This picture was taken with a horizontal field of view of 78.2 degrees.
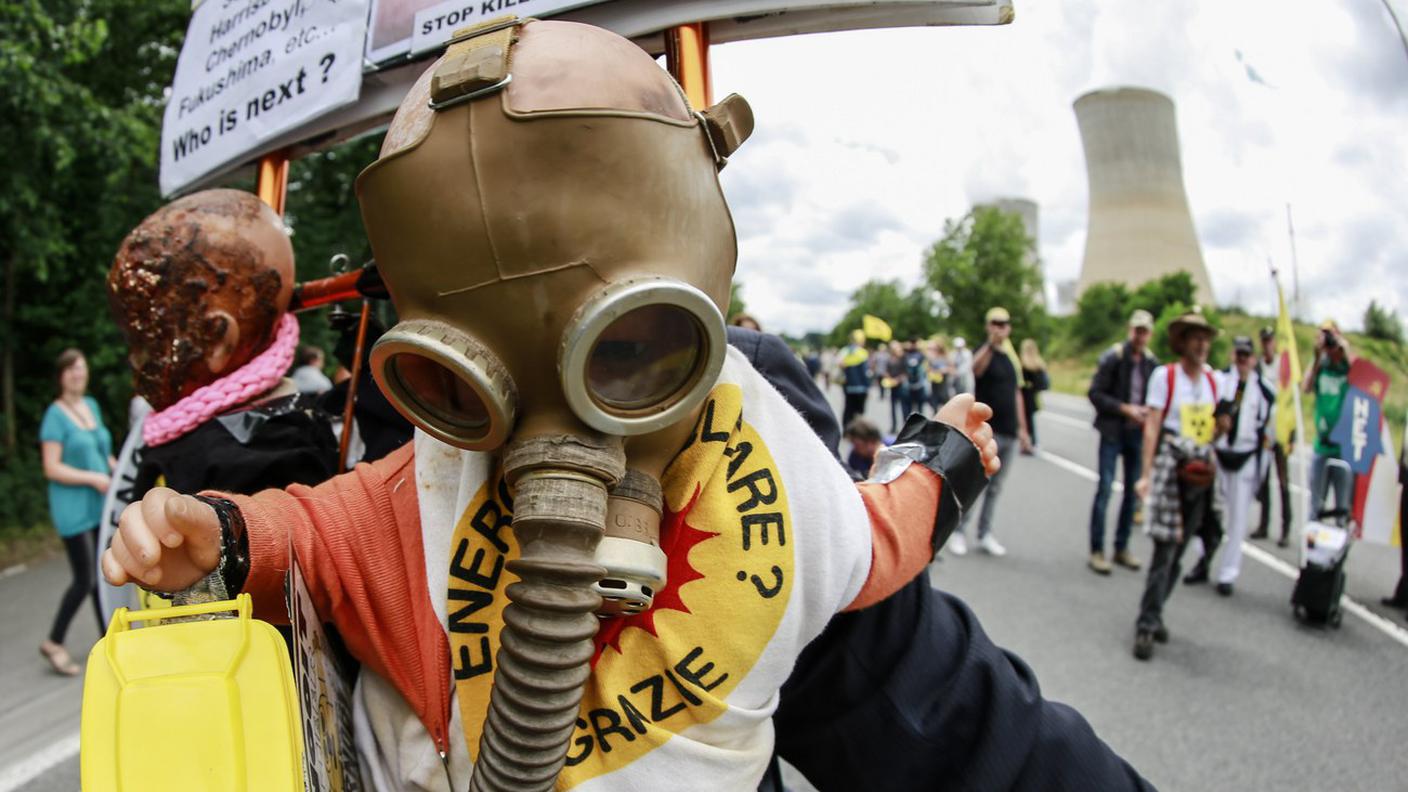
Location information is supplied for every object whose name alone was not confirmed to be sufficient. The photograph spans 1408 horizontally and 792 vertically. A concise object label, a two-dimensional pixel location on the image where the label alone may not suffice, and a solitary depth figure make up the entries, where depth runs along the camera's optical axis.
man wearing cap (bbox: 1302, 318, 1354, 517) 5.52
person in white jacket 5.29
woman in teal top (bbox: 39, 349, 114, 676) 4.69
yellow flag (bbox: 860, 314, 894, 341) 11.40
